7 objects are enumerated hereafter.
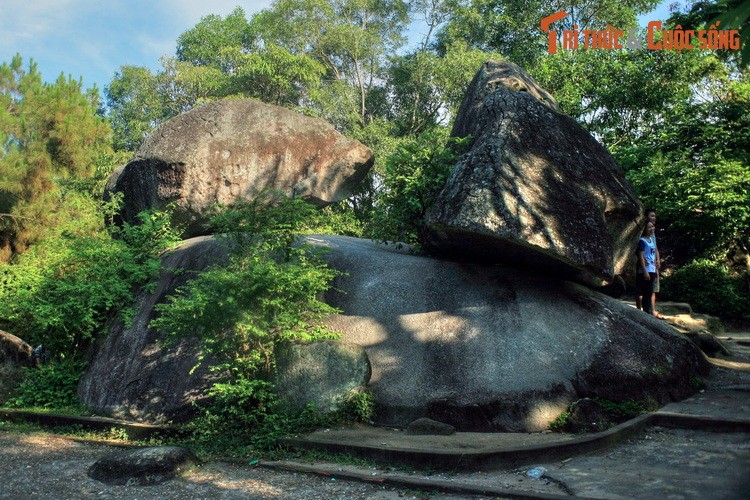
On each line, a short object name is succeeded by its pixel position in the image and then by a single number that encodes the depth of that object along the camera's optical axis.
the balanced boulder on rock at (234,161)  10.83
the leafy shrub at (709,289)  13.27
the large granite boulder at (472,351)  7.13
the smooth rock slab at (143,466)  6.02
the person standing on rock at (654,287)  9.57
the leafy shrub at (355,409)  7.32
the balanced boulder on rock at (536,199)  7.21
